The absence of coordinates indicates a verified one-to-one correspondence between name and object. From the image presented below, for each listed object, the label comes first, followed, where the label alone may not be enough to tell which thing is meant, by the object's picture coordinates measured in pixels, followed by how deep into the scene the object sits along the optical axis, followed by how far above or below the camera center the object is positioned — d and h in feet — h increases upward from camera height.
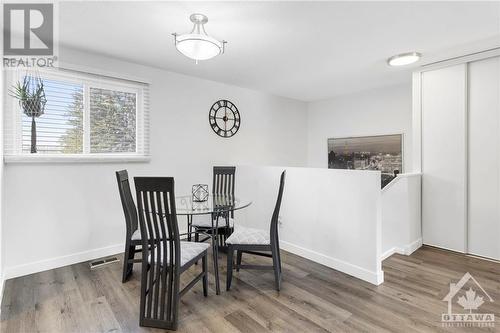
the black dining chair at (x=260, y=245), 7.57 -2.31
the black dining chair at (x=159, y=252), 5.83 -2.02
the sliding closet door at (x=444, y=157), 10.28 +0.37
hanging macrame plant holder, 8.46 +2.30
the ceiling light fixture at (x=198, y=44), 6.57 +3.19
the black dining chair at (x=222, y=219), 9.72 -2.06
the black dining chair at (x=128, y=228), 7.92 -1.97
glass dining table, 7.45 -1.25
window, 8.77 +1.72
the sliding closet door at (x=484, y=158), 9.55 +0.32
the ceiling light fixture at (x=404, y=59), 9.91 +4.21
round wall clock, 13.58 +2.59
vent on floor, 9.34 -3.57
